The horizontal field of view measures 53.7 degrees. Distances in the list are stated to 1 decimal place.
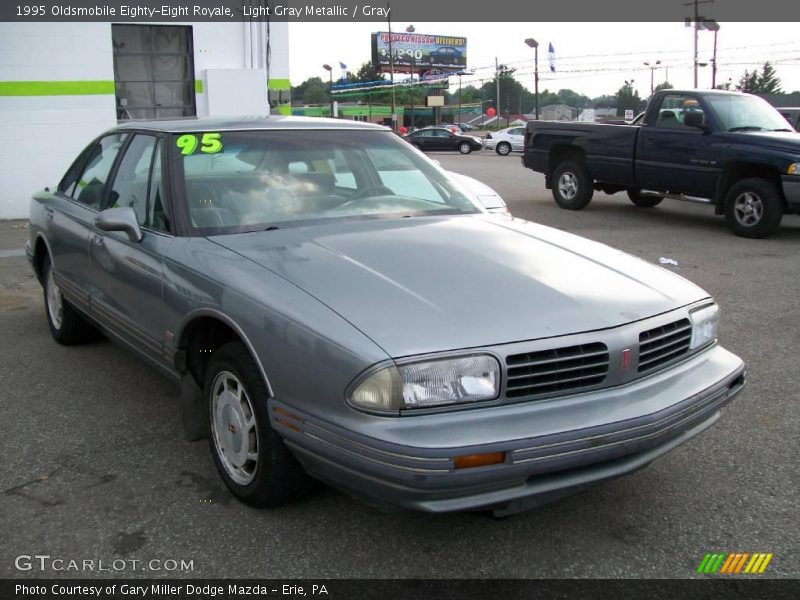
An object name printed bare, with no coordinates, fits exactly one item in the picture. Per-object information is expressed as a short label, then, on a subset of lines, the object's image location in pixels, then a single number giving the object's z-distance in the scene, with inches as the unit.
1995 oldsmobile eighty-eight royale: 98.8
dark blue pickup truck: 386.6
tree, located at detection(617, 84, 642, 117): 3918.6
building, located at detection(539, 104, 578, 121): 3894.4
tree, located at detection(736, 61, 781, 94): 3417.8
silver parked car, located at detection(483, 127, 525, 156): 1444.4
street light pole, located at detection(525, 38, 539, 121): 2102.6
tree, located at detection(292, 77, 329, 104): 4482.8
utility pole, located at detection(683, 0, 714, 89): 1839.3
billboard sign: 2999.5
